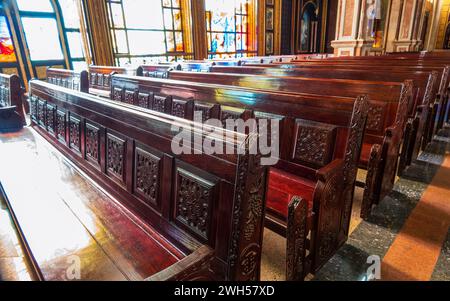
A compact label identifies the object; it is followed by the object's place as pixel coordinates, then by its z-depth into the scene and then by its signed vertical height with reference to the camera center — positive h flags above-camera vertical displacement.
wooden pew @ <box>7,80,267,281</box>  0.91 -0.63
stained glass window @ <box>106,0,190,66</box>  8.13 +0.89
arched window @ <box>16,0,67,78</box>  6.75 +0.71
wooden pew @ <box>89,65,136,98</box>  4.62 -0.28
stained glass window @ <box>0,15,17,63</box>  6.40 +0.43
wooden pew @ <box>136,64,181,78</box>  4.47 -0.17
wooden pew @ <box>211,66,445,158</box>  2.62 -0.23
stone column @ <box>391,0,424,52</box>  11.38 +1.12
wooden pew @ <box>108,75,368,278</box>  1.45 -0.54
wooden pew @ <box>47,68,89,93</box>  3.81 -0.24
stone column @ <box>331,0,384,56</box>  7.69 +0.73
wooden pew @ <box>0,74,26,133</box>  2.89 -0.43
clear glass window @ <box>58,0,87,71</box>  7.32 +0.78
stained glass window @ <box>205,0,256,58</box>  10.66 +1.15
